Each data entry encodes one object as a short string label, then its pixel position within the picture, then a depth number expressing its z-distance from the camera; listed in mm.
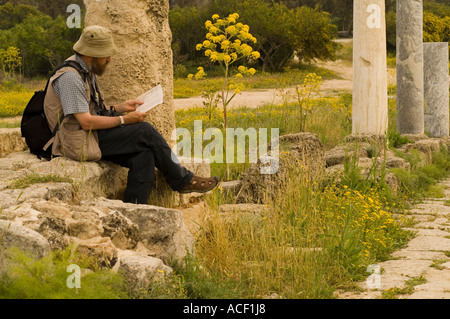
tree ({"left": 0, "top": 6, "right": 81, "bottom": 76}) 28031
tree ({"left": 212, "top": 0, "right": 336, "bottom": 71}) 31344
